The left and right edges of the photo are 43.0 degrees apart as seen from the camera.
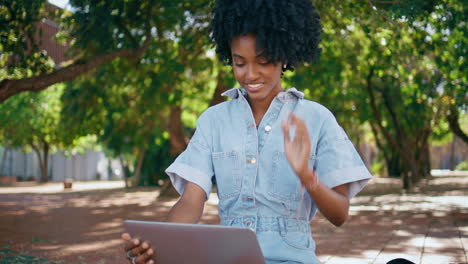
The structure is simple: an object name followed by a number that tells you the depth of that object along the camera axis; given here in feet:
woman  7.36
